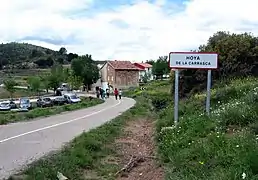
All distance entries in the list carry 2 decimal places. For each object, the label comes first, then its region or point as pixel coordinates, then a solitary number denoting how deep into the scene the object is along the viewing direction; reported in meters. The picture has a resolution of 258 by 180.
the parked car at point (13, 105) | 58.19
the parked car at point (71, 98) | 56.55
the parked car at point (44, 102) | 53.84
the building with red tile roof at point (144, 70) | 129.32
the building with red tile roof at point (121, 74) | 107.81
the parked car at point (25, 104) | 53.11
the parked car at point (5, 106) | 54.50
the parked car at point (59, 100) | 56.56
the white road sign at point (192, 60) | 12.43
